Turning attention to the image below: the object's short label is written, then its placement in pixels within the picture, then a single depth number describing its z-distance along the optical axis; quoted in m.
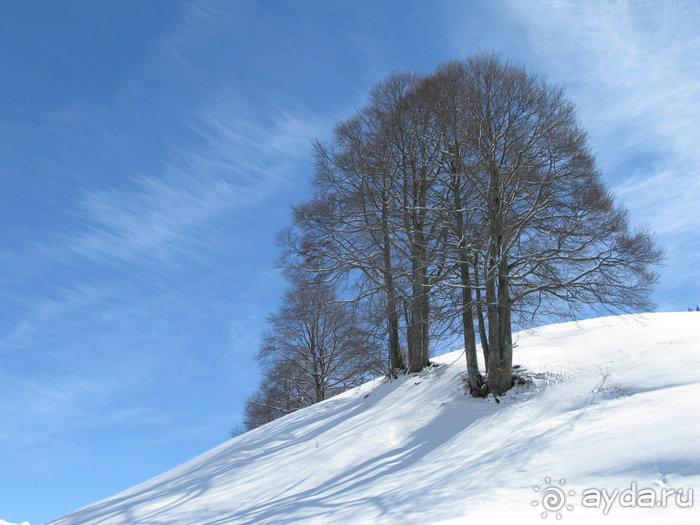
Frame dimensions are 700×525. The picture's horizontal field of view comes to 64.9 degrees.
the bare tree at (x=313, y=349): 24.56
